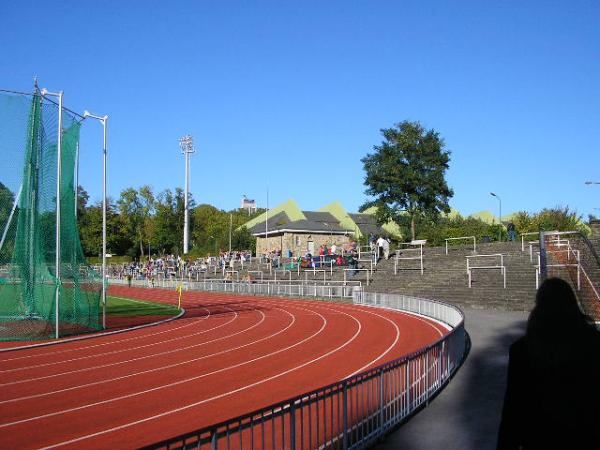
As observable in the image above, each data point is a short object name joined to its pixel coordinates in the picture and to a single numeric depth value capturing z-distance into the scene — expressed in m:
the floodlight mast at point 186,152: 77.32
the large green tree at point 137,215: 93.44
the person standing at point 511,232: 35.88
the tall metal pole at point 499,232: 43.54
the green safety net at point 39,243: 18.73
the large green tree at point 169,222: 89.69
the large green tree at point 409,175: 51.88
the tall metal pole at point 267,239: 68.43
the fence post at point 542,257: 13.30
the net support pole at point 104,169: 20.99
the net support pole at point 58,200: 18.39
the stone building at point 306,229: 68.00
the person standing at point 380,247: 40.12
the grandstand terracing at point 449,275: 24.32
